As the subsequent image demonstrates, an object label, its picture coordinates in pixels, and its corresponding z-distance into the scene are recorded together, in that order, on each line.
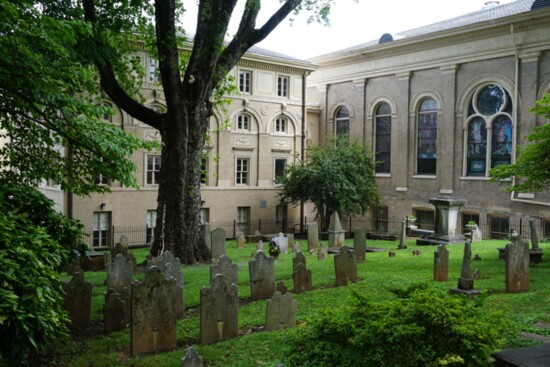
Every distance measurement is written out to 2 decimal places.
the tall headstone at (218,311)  9.15
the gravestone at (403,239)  23.03
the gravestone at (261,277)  12.55
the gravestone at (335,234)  24.27
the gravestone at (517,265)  12.47
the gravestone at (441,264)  14.18
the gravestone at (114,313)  9.86
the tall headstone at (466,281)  11.34
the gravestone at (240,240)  24.67
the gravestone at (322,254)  19.32
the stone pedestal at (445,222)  23.33
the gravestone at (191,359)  6.17
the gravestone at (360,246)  18.59
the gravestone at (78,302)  10.31
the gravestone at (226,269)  12.05
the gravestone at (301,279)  13.05
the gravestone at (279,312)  9.61
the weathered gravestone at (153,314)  8.68
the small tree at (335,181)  29.73
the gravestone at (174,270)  10.62
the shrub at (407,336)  5.69
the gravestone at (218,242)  19.25
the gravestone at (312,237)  22.94
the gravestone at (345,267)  14.08
